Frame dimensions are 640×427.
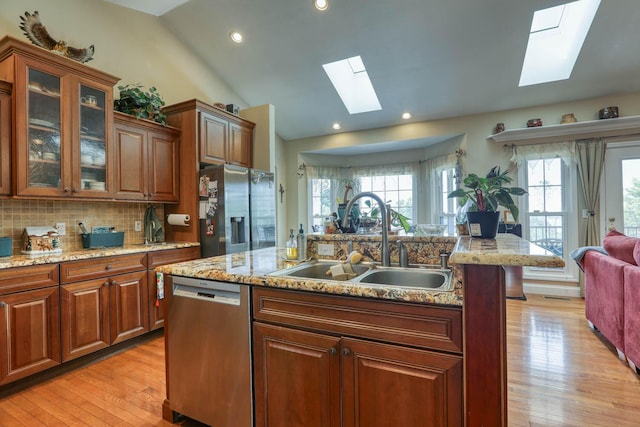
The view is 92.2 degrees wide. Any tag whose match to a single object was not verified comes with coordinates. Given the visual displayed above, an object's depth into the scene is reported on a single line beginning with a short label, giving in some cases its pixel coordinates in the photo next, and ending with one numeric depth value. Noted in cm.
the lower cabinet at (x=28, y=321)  200
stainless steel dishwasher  146
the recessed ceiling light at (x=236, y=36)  377
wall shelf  383
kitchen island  104
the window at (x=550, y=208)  426
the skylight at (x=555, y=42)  349
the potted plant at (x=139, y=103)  301
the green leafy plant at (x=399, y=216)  201
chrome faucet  170
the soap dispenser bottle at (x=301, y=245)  189
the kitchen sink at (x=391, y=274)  153
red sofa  213
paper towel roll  334
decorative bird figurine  235
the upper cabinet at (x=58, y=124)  222
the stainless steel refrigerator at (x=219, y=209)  324
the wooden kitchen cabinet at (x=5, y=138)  219
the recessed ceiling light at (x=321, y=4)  323
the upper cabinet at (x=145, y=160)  292
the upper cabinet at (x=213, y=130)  339
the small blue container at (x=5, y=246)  225
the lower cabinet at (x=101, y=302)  231
